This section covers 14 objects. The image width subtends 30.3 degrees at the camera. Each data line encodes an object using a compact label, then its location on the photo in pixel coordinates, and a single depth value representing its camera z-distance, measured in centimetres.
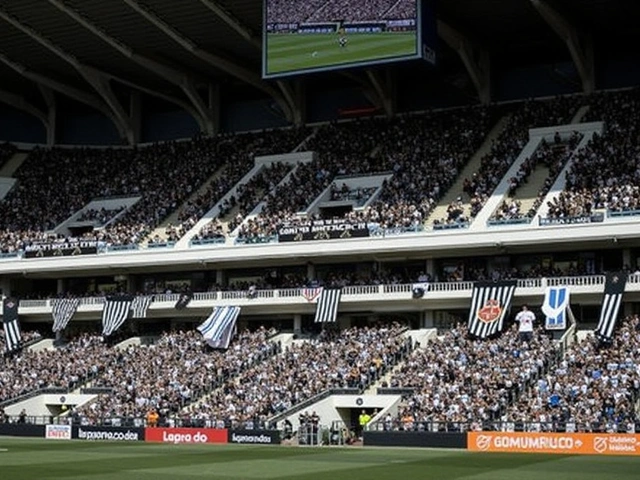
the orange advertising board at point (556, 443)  4359
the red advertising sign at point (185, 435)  5341
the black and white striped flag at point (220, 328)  6525
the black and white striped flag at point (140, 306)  7025
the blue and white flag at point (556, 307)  5591
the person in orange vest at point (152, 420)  5662
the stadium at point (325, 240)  5047
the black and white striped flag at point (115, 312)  7031
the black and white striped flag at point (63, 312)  7282
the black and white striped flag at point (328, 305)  6356
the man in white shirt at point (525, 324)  5588
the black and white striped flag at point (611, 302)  5391
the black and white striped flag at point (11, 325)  7306
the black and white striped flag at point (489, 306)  5753
